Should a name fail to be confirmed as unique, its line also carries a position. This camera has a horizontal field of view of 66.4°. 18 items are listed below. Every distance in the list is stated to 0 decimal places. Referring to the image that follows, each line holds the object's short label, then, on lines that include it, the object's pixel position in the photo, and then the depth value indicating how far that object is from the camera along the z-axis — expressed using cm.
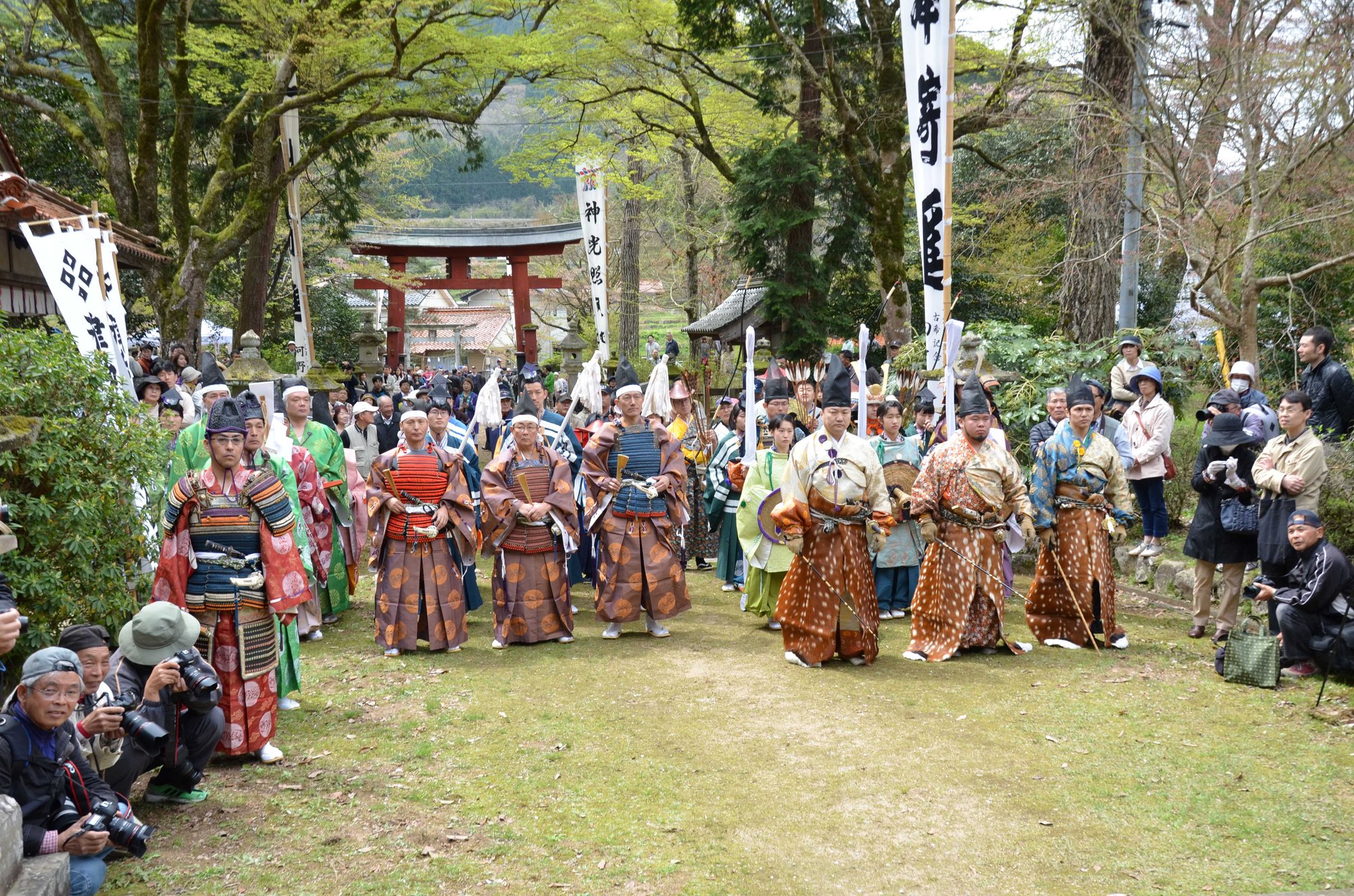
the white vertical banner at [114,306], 788
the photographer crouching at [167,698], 464
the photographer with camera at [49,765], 379
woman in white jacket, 929
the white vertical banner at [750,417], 896
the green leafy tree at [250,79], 1517
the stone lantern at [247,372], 1327
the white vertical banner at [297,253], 1653
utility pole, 984
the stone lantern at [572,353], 2402
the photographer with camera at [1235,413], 752
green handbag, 654
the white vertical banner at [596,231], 1955
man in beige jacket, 642
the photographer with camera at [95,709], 425
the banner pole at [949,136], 921
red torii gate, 3644
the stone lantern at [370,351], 2583
